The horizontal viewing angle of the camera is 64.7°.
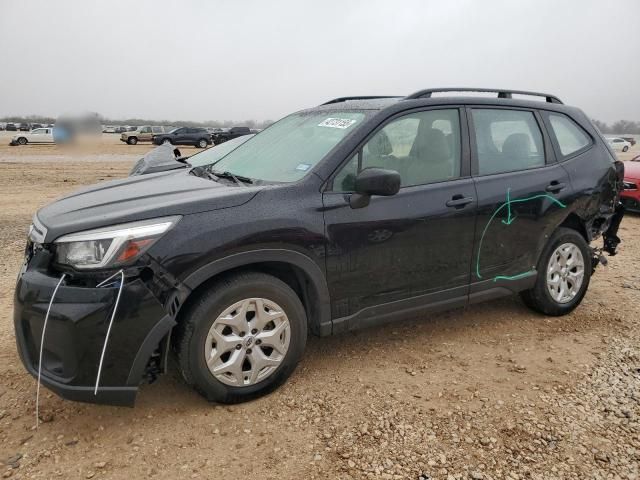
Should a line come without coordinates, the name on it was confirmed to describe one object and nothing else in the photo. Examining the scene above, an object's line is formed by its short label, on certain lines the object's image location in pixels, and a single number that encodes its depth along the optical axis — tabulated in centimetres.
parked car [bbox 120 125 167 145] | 3631
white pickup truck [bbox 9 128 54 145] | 3303
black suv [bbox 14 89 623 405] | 253
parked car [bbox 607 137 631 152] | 4497
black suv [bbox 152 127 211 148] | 3309
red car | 888
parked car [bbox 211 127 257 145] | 3481
